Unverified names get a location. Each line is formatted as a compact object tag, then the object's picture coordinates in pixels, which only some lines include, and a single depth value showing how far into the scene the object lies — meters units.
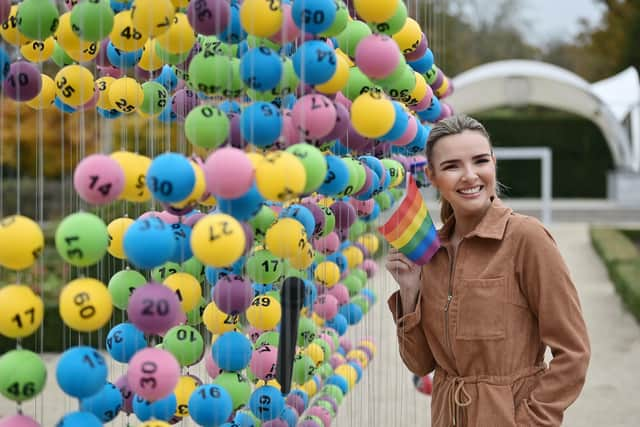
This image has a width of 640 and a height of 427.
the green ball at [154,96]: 3.24
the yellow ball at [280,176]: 2.12
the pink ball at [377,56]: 2.54
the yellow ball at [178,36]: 2.58
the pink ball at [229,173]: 2.10
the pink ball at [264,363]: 2.94
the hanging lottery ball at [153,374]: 2.18
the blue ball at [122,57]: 3.24
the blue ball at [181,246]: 2.35
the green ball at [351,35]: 2.82
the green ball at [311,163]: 2.22
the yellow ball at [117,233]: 3.00
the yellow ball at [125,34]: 2.74
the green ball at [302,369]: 3.49
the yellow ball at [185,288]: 2.56
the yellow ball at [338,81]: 2.58
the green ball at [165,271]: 2.94
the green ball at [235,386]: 2.69
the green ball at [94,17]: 2.56
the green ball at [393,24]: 2.72
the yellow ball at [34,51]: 3.21
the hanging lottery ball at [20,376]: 2.25
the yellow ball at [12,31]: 2.89
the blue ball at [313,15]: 2.35
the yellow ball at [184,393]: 2.78
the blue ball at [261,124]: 2.30
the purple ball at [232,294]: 2.62
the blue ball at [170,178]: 2.14
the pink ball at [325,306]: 4.05
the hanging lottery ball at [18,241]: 2.20
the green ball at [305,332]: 3.51
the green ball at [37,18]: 2.68
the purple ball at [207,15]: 2.38
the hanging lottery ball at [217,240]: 2.08
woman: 2.47
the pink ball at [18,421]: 2.25
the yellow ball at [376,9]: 2.61
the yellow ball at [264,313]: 2.97
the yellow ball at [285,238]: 2.49
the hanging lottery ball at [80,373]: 2.17
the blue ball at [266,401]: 2.94
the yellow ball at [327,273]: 3.96
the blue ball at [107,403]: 2.64
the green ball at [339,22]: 2.54
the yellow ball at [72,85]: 3.20
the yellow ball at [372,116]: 2.55
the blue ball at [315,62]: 2.40
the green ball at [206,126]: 2.31
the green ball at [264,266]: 2.83
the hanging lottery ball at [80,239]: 2.12
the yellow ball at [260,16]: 2.30
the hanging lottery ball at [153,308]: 2.20
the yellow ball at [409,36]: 3.20
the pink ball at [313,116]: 2.35
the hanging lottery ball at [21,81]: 2.68
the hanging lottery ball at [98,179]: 2.14
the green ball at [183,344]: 2.67
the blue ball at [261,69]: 2.32
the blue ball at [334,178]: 2.52
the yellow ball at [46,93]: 3.35
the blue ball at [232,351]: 2.65
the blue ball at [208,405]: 2.45
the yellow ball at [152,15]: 2.43
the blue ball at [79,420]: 2.21
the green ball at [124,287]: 2.77
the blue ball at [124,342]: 2.75
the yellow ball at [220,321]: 2.88
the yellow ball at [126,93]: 3.23
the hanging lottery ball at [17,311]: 2.24
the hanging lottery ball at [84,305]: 2.15
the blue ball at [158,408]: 2.59
